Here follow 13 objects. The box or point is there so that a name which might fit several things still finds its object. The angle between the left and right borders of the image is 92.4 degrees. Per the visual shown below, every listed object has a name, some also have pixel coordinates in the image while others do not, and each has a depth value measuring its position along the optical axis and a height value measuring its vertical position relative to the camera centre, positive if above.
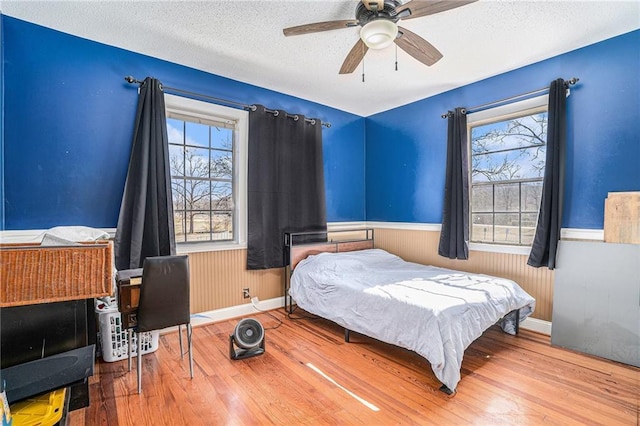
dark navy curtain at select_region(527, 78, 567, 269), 2.77 +0.25
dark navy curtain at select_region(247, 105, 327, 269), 3.52 +0.35
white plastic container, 2.39 -1.00
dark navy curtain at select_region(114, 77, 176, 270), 2.69 +0.18
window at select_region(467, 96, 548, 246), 3.13 +0.45
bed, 2.08 -0.72
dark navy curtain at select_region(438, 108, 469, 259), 3.47 +0.22
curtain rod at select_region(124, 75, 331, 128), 2.78 +1.20
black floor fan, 2.51 -1.06
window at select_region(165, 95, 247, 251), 3.18 +0.45
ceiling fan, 1.82 +1.22
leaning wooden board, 2.34 -0.05
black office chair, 2.07 -0.58
